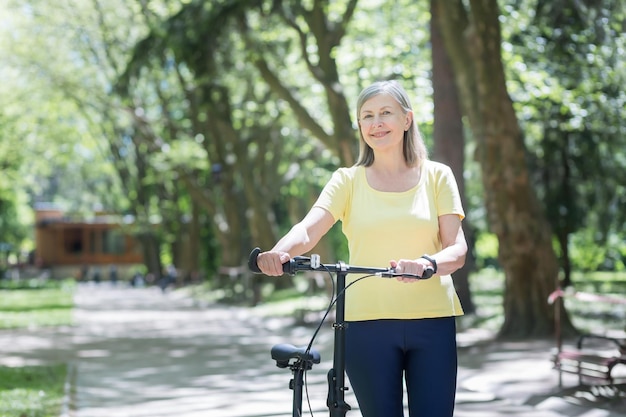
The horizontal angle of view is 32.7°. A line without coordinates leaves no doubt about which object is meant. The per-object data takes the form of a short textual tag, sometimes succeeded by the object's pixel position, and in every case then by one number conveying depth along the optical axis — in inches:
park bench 390.0
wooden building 3499.0
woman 163.2
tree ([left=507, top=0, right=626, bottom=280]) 732.0
